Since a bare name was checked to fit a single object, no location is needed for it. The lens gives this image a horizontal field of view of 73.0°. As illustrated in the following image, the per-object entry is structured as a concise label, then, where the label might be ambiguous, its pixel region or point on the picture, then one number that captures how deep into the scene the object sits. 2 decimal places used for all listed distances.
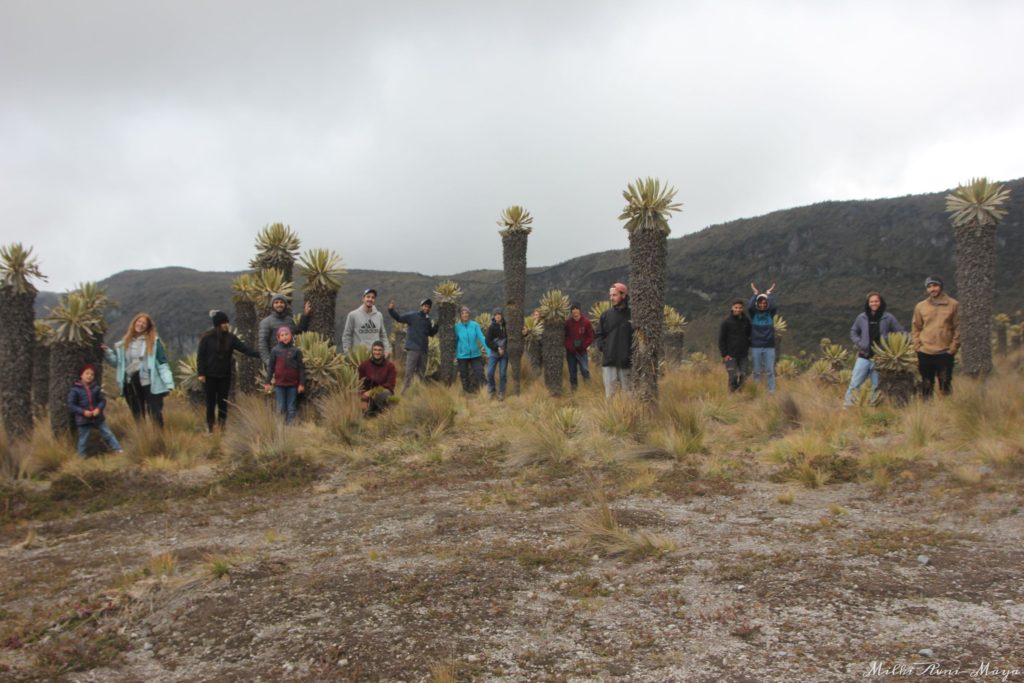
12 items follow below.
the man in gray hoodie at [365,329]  10.75
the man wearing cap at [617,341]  9.66
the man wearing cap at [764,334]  10.90
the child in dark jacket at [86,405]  8.49
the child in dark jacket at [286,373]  9.29
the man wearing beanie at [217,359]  9.48
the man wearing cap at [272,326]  9.86
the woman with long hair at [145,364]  9.27
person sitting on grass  10.09
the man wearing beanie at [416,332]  11.39
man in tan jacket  8.94
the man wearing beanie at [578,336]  12.34
